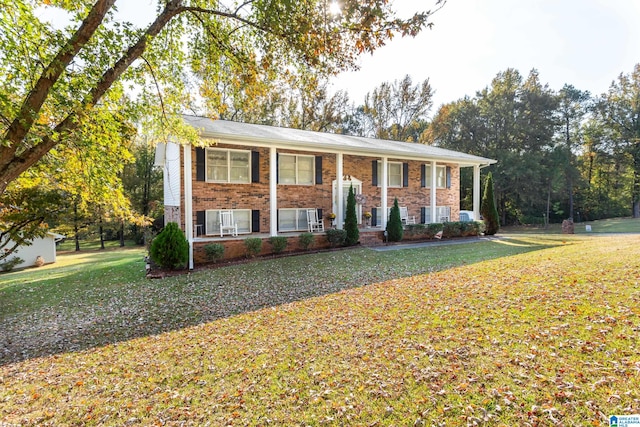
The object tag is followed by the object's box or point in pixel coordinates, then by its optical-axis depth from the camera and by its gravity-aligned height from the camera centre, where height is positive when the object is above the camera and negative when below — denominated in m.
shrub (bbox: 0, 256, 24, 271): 20.50 -3.04
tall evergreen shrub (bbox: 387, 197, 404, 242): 15.08 -0.65
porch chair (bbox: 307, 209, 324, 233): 14.66 -0.36
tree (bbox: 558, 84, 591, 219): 34.94 +10.84
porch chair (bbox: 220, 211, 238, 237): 12.75 -0.35
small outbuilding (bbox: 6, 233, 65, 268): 22.22 -2.59
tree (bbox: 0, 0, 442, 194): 4.42 +3.11
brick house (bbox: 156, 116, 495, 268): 12.33 +1.65
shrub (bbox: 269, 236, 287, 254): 12.56 -1.16
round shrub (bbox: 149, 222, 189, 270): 10.75 -1.15
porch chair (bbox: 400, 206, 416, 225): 17.25 -0.26
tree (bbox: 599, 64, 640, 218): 32.59 +9.55
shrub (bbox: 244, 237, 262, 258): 12.03 -1.17
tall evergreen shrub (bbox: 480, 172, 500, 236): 17.91 -0.09
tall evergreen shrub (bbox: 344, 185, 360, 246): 13.95 -0.40
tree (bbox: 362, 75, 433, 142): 32.31 +10.91
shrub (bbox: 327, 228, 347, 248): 13.62 -1.02
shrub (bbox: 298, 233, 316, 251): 13.22 -1.10
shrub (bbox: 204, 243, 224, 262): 11.32 -1.30
